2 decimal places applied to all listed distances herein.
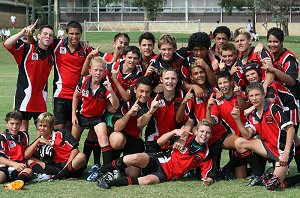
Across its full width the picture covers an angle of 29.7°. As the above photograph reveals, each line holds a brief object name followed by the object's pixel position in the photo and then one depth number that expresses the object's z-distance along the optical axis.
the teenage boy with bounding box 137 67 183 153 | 6.86
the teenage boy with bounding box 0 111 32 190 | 6.73
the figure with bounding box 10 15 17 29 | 55.50
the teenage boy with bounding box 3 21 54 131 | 7.68
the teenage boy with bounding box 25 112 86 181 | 6.86
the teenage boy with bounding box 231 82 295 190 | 6.47
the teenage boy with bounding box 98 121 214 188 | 6.61
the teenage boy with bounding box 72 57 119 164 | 7.05
